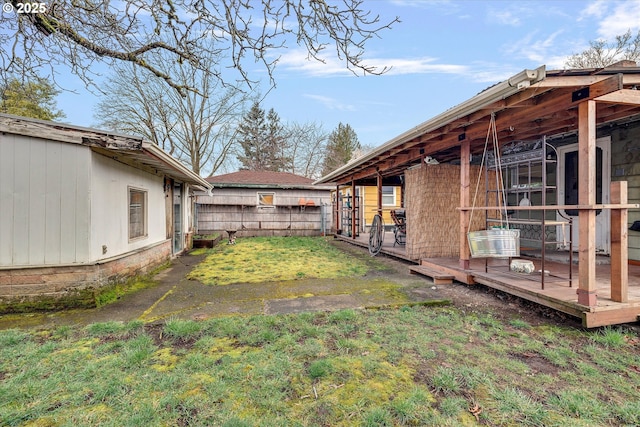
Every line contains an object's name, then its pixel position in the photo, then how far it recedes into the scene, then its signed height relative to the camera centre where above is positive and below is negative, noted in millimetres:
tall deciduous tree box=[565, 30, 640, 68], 12086 +6863
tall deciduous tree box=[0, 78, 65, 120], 4438 +4522
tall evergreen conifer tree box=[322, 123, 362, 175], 26672 +6416
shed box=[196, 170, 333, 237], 12766 +116
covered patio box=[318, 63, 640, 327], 2781 +569
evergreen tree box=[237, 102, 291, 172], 25422 +5871
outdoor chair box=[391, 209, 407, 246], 7704 -357
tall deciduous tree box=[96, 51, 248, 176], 15102 +5472
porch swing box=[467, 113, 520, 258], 3436 -380
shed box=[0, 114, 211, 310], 3609 +27
